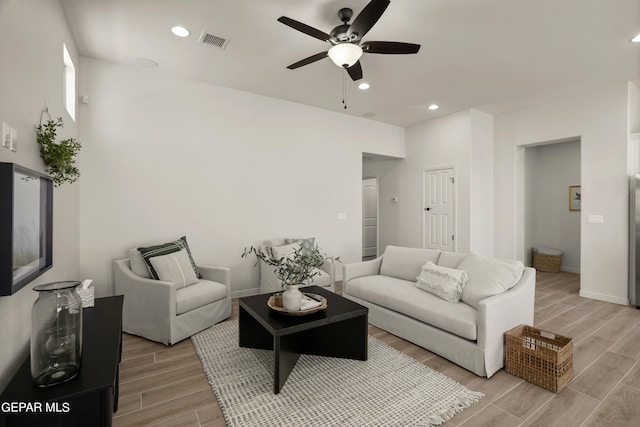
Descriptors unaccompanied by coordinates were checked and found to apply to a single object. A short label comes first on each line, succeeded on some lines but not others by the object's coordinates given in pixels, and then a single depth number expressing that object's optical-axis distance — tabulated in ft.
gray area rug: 6.16
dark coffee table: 7.42
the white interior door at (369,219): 25.34
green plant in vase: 7.79
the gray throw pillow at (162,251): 10.21
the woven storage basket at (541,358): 6.98
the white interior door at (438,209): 17.99
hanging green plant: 6.48
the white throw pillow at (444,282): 9.25
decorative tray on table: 7.73
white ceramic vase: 7.76
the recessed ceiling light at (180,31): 9.53
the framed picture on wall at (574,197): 19.86
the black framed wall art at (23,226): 4.27
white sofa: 7.70
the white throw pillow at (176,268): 10.09
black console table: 3.89
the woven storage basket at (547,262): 19.83
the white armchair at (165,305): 9.27
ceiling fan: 7.78
